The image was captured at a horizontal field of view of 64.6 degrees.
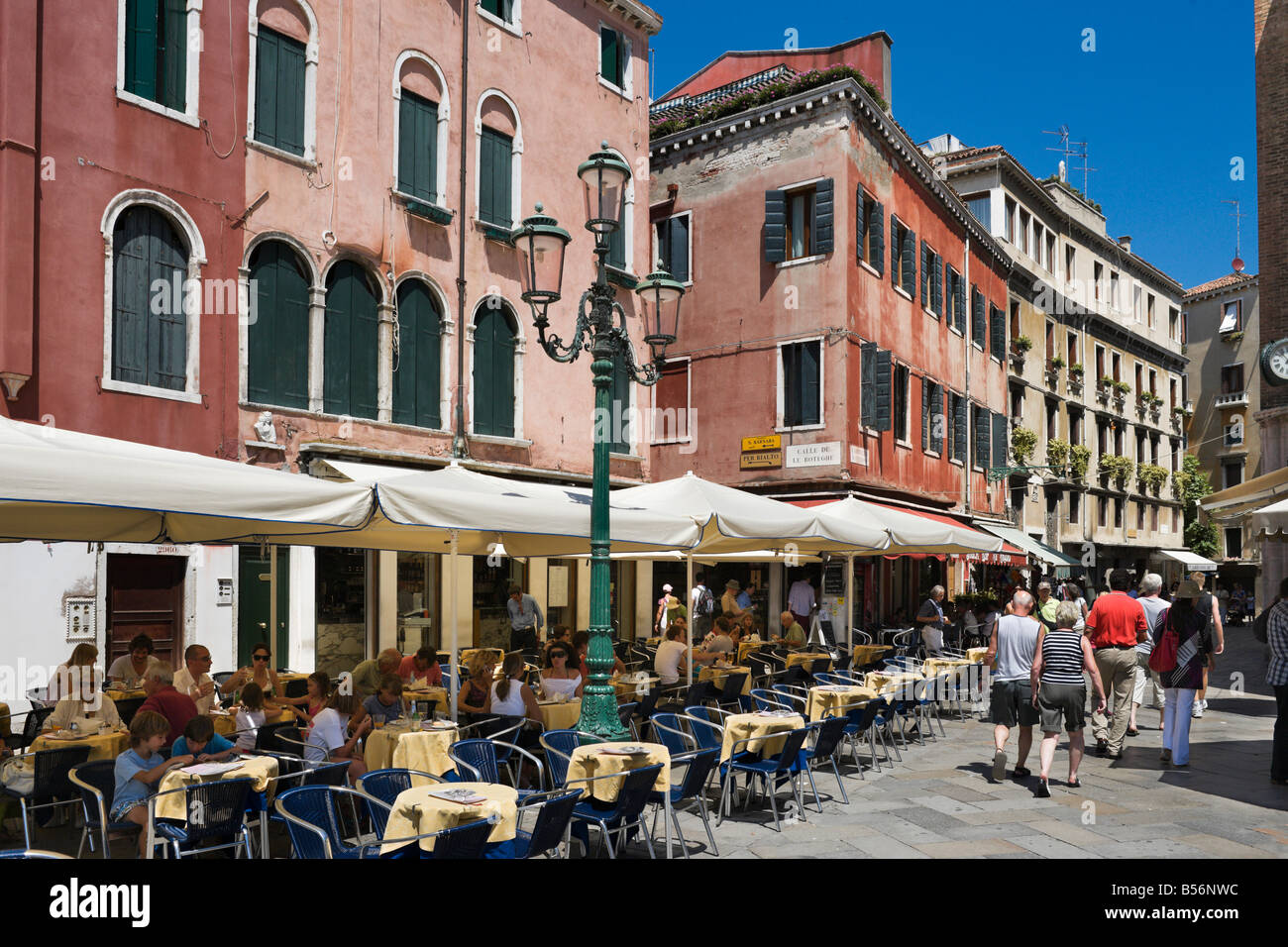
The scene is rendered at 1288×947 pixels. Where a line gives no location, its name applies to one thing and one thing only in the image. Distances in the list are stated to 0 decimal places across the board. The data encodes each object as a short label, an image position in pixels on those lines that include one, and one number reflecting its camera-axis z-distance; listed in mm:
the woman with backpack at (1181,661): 9602
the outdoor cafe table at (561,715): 8914
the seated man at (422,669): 10109
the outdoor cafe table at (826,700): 9680
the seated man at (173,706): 7020
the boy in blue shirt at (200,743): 6285
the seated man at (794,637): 14875
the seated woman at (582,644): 11031
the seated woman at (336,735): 7066
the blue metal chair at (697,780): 6551
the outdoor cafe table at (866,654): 13852
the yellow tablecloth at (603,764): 6438
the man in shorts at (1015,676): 8859
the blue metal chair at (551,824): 5164
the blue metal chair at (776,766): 7457
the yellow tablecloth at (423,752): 7211
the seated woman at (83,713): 7711
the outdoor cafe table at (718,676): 10570
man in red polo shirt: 10211
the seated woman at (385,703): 7859
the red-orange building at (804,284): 20438
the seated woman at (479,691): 8570
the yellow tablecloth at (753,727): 7855
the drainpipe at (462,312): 16062
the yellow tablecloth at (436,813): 5156
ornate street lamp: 7719
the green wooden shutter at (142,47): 12320
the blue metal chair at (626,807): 5938
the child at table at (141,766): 5969
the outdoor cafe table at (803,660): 12852
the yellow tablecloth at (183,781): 5672
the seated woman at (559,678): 9273
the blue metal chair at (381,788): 5812
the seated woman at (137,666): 9562
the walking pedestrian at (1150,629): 11172
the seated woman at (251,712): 7316
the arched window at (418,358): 15477
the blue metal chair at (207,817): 5457
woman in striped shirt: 8500
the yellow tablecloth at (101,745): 7344
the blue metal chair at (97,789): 6039
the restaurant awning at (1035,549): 21375
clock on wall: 19016
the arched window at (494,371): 16734
